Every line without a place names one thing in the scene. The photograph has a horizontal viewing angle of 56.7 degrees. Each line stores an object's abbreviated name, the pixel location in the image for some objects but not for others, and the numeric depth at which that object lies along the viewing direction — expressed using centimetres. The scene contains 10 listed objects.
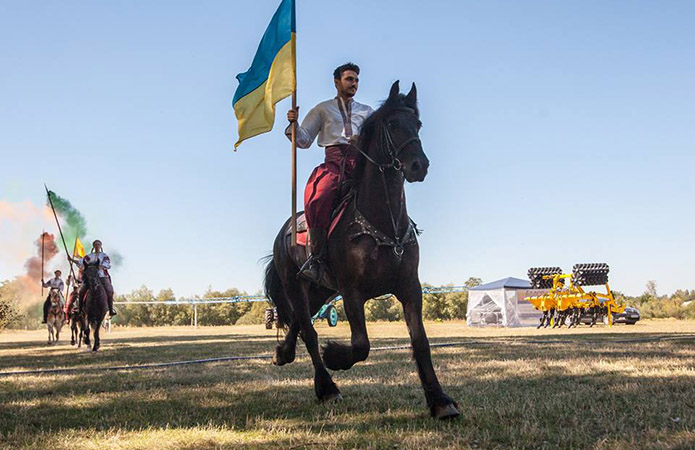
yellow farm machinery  2738
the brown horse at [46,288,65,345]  1983
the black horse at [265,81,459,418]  488
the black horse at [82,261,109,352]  1477
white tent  3322
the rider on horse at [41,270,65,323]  1998
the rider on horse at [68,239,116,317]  1477
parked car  2963
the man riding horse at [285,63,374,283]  552
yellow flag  1908
